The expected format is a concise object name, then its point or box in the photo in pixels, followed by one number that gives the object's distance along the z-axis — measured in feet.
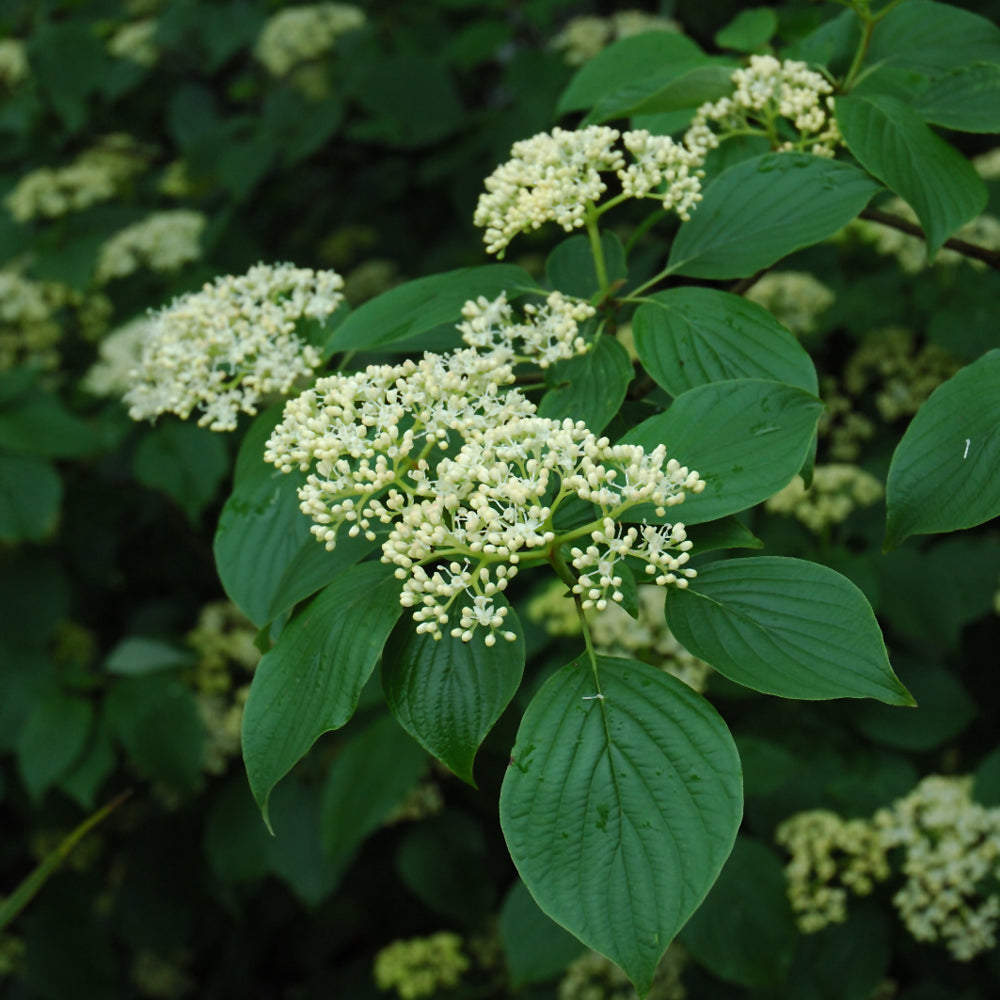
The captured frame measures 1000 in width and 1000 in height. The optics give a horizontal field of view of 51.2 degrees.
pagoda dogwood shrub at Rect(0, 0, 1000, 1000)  3.29
